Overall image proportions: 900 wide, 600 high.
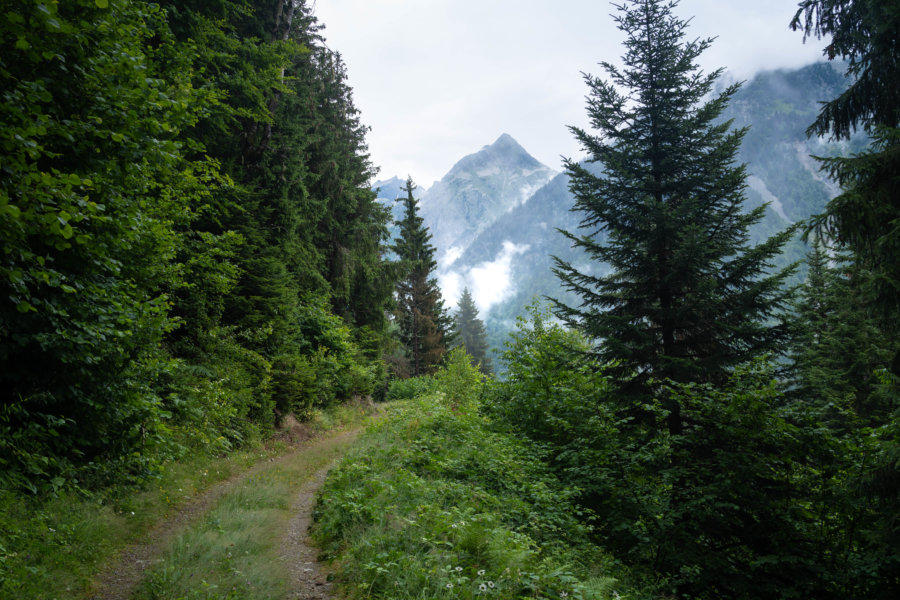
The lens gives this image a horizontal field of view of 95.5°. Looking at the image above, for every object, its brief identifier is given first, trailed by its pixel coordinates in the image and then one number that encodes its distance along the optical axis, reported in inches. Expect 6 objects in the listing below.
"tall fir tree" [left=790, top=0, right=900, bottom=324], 219.6
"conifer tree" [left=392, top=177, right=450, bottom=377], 1472.7
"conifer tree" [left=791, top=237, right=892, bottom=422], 739.8
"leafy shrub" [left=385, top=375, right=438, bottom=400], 1197.7
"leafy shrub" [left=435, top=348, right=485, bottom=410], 751.1
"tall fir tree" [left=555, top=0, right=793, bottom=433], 367.2
